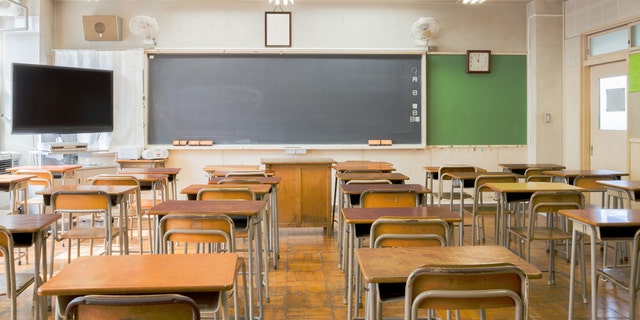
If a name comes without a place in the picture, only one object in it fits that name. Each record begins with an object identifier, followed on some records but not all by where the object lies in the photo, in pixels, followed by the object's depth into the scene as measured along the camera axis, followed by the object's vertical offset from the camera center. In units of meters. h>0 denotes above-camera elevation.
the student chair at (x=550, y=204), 3.94 -0.40
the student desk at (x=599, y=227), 2.99 -0.43
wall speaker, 7.84 +1.71
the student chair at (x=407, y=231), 2.71 -0.41
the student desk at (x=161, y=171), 5.77 -0.23
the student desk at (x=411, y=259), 1.95 -0.44
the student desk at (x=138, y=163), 7.40 -0.19
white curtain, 7.91 +0.87
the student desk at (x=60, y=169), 5.93 -0.22
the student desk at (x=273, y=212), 4.82 -0.59
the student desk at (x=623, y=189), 4.37 -0.33
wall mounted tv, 6.83 +0.65
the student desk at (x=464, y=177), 5.31 -0.29
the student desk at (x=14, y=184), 4.79 -0.31
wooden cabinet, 6.18 -0.48
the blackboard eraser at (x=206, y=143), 7.98 +0.08
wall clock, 8.19 +1.27
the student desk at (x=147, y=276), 1.78 -0.43
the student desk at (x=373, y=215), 2.93 -0.37
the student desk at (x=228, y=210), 3.12 -0.35
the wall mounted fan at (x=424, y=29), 7.93 +1.70
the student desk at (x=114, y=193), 3.99 -0.31
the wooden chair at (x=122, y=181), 4.83 -0.29
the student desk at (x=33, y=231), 2.79 -0.41
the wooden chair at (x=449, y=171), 6.05 -0.26
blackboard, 7.99 +0.74
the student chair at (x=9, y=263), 2.65 -0.54
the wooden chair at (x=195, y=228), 2.86 -0.41
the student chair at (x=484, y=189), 5.00 -0.39
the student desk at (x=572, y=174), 5.42 -0.26
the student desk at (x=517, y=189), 4.29 -0.32
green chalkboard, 8.20 +0.68
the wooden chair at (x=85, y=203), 3.91 -0.38
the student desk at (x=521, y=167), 6.45 -0.23
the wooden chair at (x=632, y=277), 2.80 -0.70
